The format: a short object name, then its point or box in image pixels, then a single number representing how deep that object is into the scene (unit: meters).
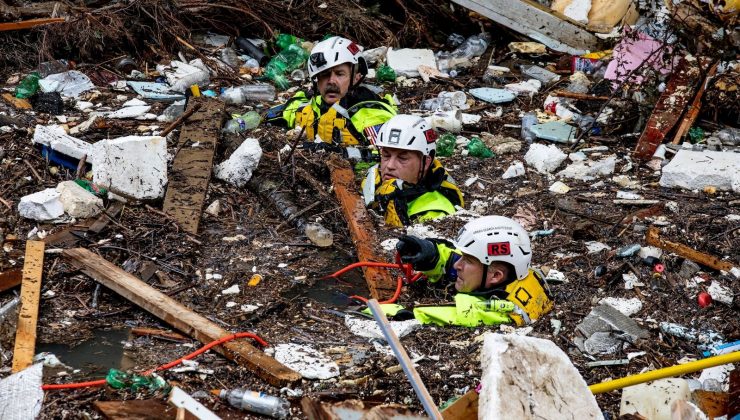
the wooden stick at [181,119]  15.72
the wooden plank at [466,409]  8.02
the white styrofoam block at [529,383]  7.39
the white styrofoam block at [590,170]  16.75
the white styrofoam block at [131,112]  18.20
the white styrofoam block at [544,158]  17.03
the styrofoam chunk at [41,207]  13.36
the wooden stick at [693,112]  18.14
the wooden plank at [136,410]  8.55
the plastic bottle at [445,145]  17.89
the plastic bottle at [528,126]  18.64
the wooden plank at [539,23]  23.02
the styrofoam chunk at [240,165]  15.49
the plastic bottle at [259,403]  9.13
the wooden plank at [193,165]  14.14
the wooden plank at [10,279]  11.38
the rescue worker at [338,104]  17.45
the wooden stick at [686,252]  12.76
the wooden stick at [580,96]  20.26
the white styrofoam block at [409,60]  21.84
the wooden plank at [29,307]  10.02
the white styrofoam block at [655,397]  9.12
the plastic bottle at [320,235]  14.02
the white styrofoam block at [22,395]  8.87
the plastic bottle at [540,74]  21.62
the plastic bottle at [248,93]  19.67
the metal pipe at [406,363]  7.34
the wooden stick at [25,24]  20.77
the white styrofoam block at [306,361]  9.93
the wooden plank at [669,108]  17.70
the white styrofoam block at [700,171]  15.70
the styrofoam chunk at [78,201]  13.54
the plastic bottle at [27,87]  18.84
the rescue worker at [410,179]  14.71
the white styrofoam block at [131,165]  13.92
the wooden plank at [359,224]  12.70
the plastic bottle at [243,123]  17.62
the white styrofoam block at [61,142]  15.05
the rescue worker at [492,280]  11.41
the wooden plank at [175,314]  9.82
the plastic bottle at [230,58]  21.80
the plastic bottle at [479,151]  17.80
